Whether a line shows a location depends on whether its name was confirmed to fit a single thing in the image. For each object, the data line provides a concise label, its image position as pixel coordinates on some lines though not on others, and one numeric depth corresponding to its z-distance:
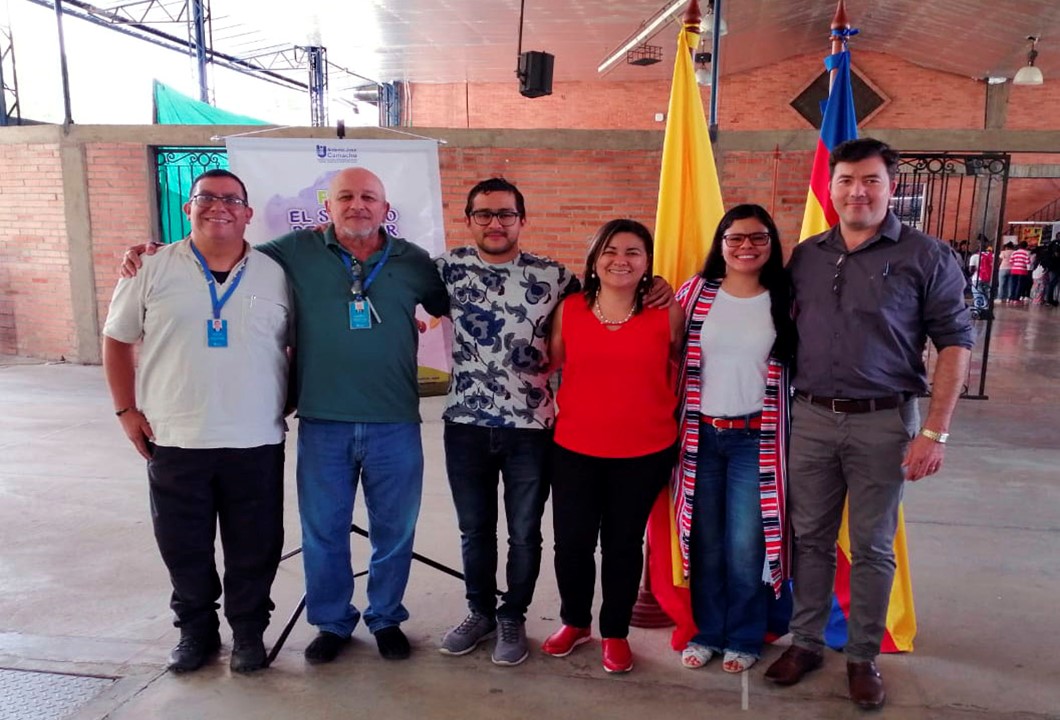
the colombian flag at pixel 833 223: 2.68
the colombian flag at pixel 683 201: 2.77
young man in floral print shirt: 2.47
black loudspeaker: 7.79
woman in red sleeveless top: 2.36
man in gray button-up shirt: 2.21
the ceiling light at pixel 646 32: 9.78
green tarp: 8.43
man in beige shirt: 2.35
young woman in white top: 2.36
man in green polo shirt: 2.44
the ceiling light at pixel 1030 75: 13.01
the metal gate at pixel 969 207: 6.34
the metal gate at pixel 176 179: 7.74
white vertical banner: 3.21
